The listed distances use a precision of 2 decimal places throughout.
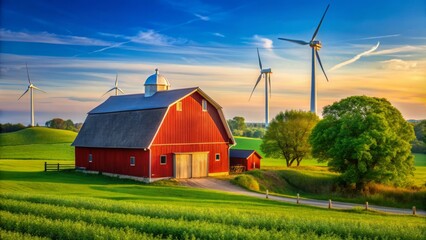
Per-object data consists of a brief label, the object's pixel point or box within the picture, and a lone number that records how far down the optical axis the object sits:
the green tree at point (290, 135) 63.91
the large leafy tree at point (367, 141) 44.50
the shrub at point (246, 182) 42.59
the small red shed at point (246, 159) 52.06
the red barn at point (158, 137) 42.16
